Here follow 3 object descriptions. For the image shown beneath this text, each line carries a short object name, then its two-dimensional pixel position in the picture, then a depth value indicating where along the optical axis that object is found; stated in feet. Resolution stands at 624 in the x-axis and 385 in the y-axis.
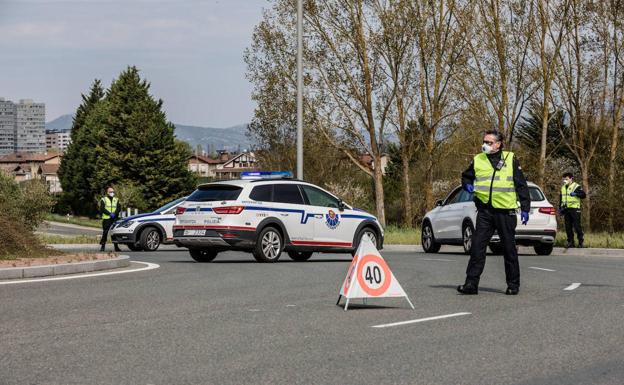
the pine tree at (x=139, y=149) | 255.50
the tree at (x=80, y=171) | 288.16
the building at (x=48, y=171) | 624.63
